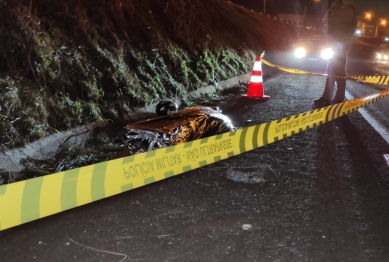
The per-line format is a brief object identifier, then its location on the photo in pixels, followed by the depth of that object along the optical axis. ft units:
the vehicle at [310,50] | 59.36
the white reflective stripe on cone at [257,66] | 32.14
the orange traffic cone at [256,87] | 32.27
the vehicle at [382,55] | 99.30
